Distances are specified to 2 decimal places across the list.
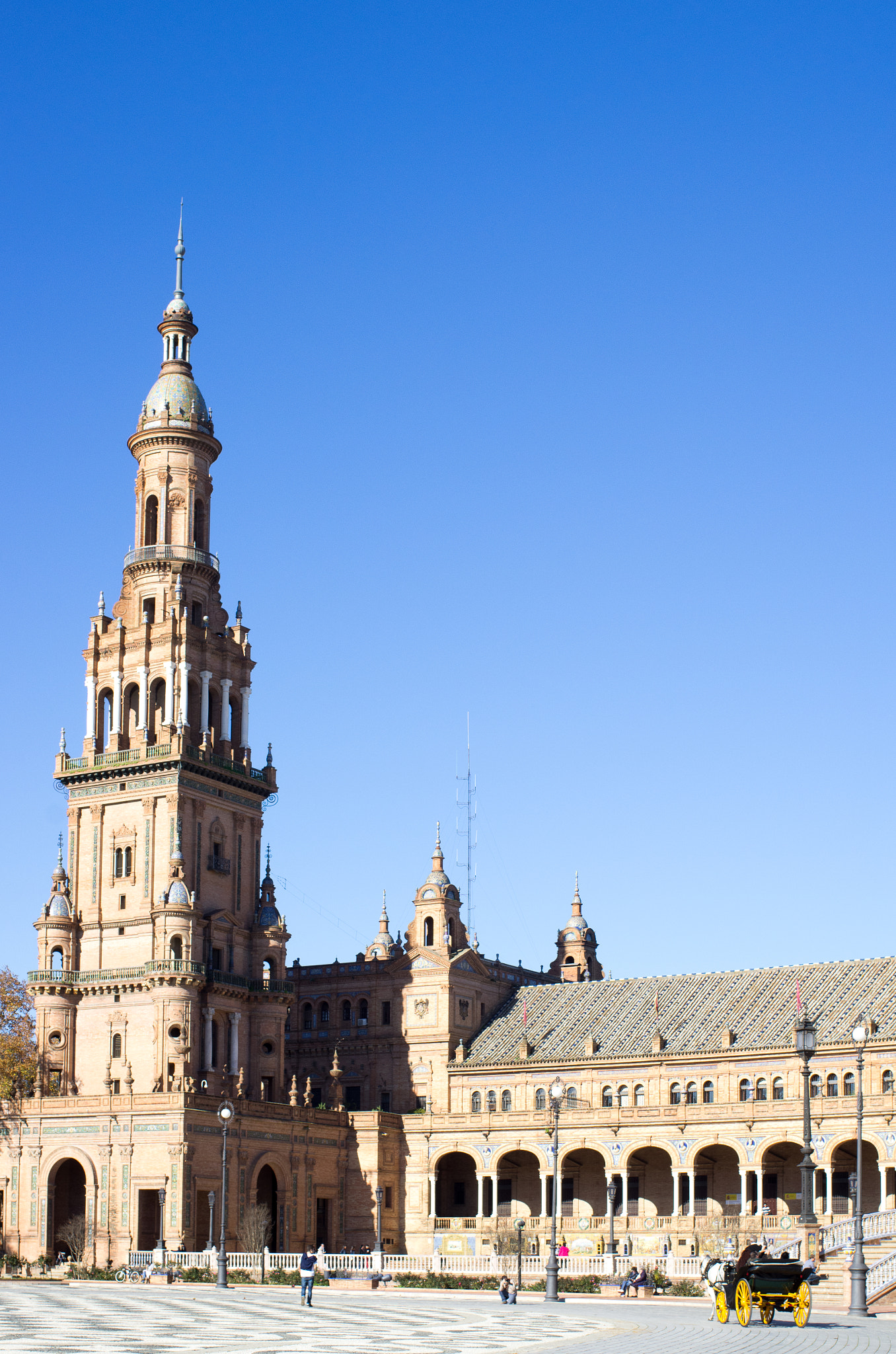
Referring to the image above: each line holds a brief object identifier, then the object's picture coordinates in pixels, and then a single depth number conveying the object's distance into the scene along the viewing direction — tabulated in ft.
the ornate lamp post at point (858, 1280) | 157.89
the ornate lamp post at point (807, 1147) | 177.58
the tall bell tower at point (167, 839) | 330.34
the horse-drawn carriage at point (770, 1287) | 147.02
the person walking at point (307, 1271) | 202.49
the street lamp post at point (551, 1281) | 196.44
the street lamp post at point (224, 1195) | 234.38
